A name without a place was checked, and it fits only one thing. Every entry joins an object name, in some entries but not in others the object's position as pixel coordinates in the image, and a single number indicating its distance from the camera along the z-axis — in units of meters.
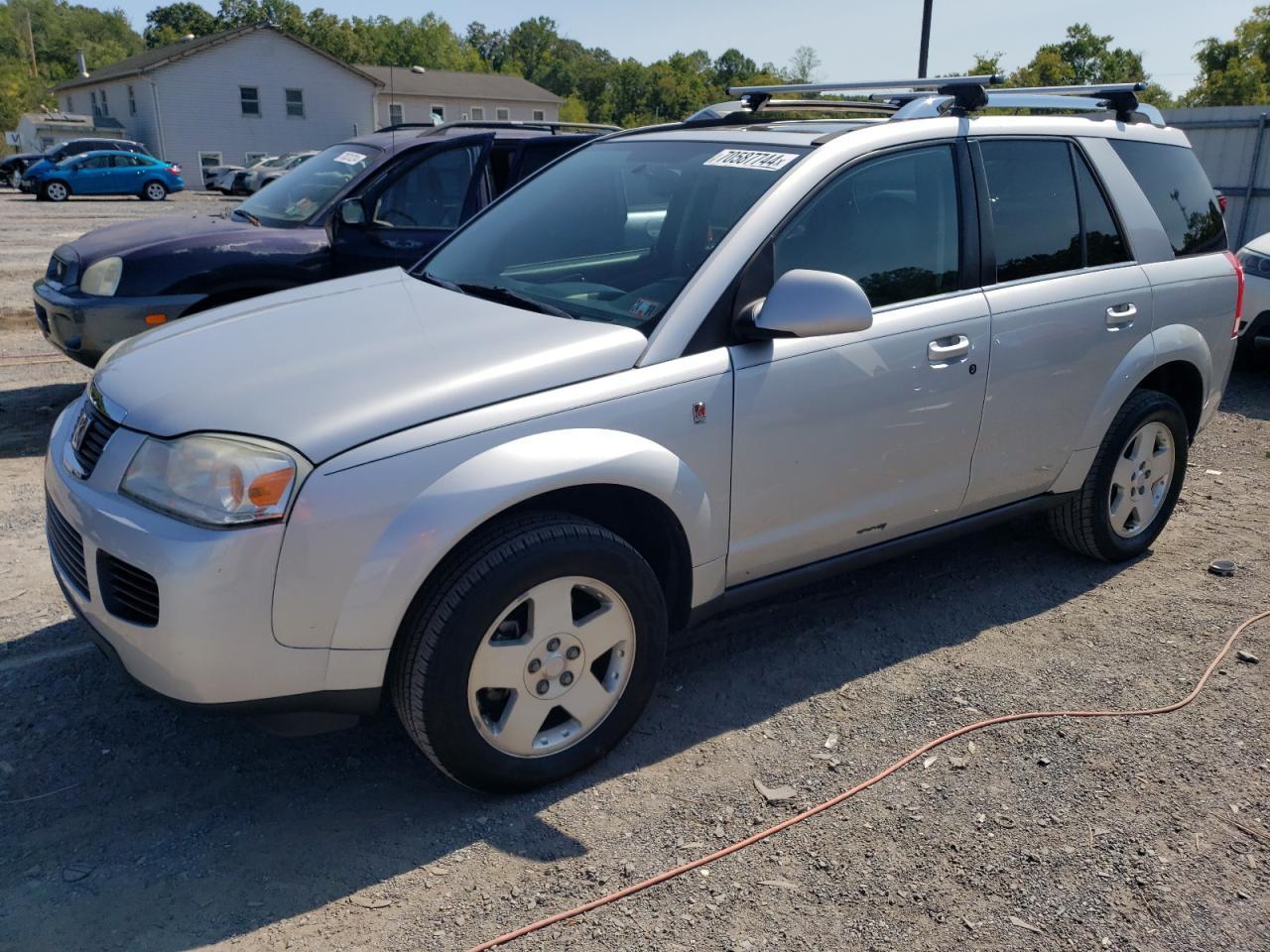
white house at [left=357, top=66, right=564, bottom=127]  56.25
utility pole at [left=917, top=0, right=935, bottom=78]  14.45
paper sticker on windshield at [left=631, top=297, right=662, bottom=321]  3.23
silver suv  2.64
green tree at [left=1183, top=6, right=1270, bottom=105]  44.44
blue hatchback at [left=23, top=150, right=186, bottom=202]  31.03
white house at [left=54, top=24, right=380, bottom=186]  43.00
